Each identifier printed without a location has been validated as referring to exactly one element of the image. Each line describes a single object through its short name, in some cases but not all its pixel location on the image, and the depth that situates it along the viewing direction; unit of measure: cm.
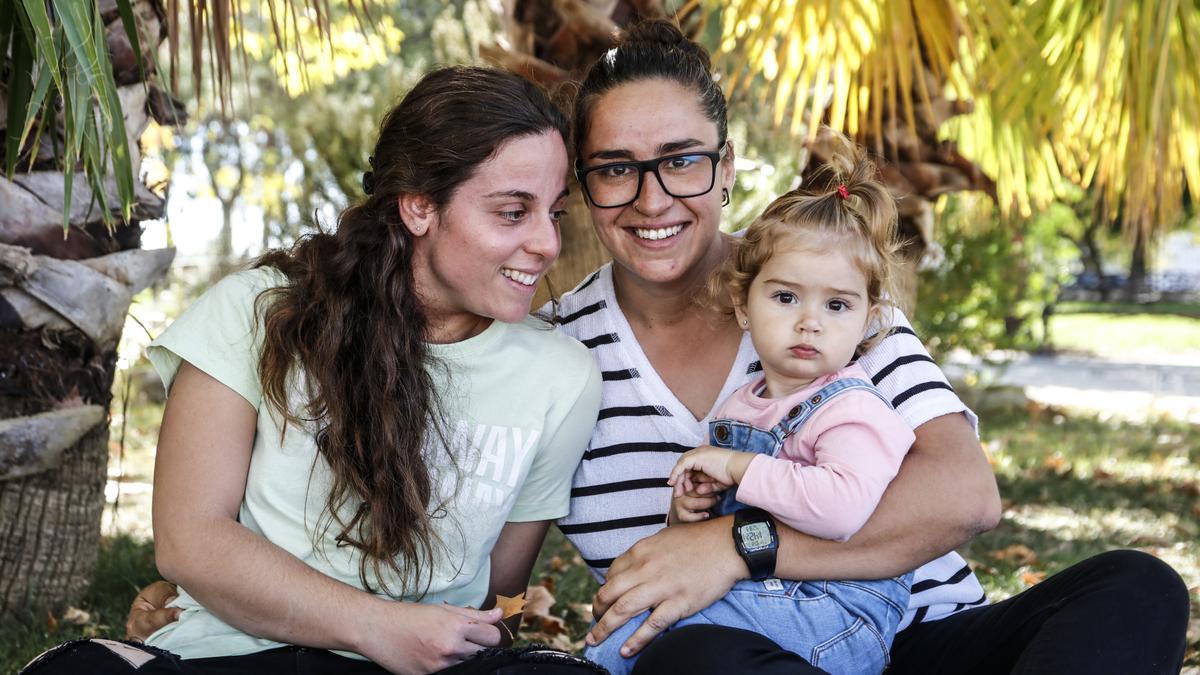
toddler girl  223
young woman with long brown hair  226
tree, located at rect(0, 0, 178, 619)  303
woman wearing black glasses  212
